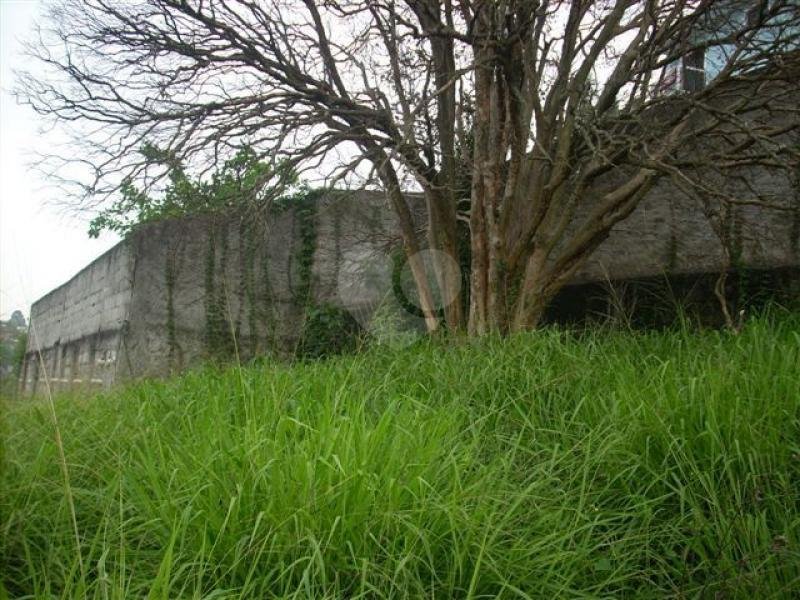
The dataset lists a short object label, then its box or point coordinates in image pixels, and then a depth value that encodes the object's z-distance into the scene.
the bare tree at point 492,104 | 5.14
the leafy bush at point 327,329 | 7.69
